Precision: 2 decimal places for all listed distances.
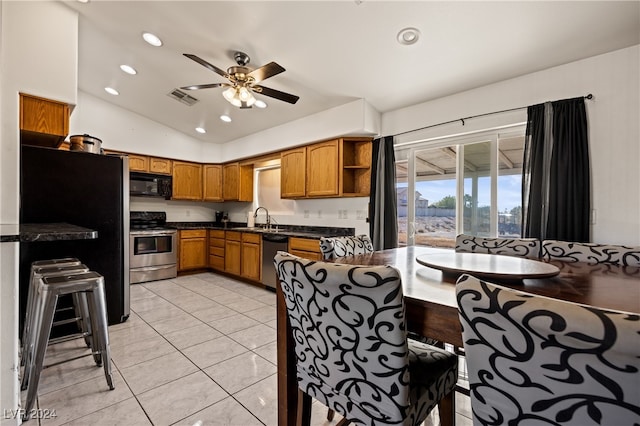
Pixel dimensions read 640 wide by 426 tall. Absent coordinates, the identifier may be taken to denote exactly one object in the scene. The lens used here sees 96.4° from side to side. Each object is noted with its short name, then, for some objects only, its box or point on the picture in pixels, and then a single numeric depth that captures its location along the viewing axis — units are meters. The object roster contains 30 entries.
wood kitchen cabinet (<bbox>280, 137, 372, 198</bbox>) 3.75
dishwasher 4.08
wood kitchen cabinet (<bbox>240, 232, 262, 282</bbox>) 4.43
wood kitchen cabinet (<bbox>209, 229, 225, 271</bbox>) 5.20
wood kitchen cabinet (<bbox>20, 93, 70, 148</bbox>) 2.24
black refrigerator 2.53
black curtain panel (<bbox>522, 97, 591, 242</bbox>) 2.32
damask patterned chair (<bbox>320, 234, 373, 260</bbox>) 1.92
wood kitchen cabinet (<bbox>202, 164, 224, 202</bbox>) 5.71
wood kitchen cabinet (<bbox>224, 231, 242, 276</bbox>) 4.81
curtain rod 2.34
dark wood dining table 0.91
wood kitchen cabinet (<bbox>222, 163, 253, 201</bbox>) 5.48
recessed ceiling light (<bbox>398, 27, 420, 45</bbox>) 2.28
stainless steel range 4.48
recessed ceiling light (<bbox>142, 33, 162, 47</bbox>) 2.90
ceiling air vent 3.97
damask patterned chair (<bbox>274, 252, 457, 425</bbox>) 0.85
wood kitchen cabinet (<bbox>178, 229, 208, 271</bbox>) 5.13
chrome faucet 5.25
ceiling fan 2.55
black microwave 4.85
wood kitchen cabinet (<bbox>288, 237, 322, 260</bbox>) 3.70
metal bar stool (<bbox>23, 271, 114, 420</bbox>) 1.64
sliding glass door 2.86
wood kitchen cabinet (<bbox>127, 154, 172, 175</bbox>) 4.86
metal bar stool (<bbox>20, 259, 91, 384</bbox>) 1.88
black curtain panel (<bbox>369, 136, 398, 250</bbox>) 3.47
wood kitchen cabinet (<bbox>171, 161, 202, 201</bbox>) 5.34
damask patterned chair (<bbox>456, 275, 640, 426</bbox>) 0.51
